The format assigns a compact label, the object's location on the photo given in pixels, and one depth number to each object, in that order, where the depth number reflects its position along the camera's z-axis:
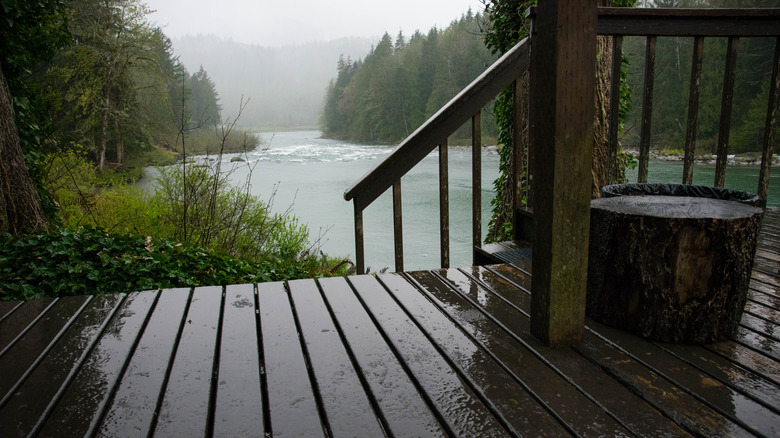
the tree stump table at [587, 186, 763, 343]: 1.44
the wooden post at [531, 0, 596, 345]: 1.34
